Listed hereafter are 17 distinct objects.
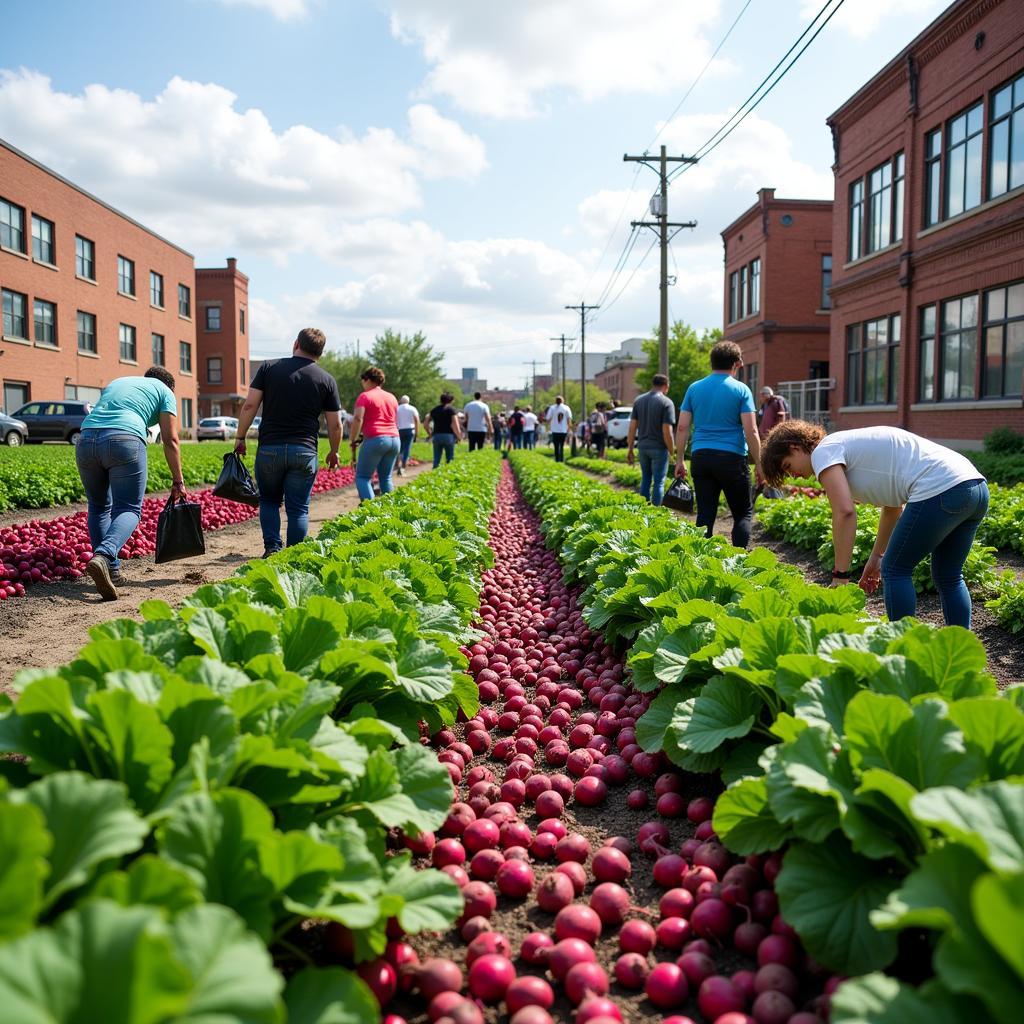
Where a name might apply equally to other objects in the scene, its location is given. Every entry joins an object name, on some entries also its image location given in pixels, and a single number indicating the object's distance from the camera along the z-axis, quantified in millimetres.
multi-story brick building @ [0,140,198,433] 28938
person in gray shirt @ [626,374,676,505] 10281
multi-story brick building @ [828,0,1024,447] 16547
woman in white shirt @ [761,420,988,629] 4133
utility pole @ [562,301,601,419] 53925
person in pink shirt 9430
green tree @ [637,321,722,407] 42625
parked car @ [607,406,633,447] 33062
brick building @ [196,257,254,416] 55438
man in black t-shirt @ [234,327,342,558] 6887
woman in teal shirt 6566
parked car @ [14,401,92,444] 28031
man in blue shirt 6875
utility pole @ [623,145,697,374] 21219
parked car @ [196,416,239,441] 46500
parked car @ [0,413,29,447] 25875
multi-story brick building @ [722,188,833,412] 33000
